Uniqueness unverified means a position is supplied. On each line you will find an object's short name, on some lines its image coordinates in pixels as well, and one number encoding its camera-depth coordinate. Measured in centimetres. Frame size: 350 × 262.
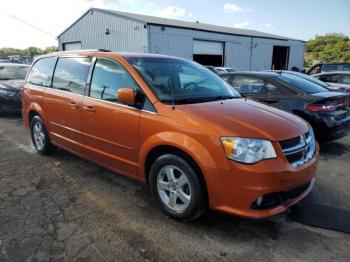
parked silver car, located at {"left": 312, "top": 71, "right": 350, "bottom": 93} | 949
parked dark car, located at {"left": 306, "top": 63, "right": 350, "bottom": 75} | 1359
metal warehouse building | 2147
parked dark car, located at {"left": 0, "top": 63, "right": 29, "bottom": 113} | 897
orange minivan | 279
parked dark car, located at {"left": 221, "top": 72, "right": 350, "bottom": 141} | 545
